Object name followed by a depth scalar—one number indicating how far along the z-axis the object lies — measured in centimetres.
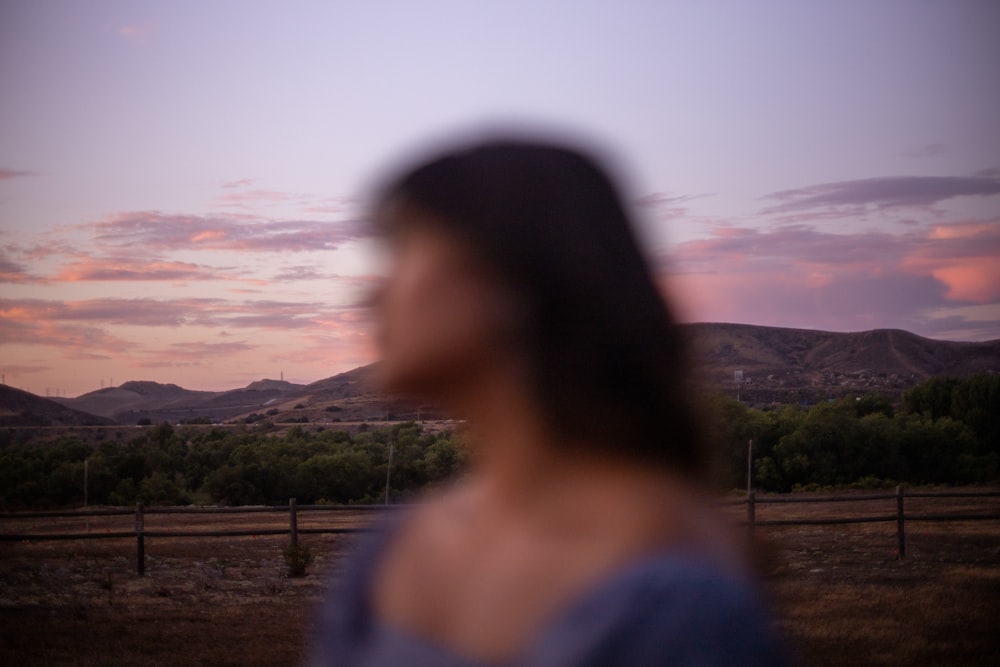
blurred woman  81
